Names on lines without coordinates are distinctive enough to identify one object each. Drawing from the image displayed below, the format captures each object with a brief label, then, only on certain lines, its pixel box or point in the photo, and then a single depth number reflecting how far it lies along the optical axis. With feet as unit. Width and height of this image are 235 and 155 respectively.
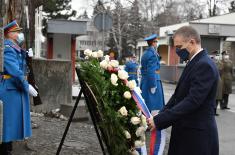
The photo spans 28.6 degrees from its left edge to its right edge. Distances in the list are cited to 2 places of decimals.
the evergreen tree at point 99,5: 152.13
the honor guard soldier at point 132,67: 52.70
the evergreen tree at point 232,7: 227.75
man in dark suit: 12.95
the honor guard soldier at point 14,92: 19.11
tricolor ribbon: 15.43
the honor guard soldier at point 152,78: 29.91
